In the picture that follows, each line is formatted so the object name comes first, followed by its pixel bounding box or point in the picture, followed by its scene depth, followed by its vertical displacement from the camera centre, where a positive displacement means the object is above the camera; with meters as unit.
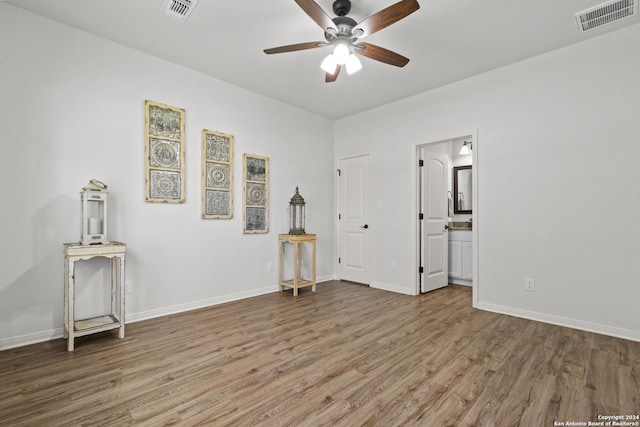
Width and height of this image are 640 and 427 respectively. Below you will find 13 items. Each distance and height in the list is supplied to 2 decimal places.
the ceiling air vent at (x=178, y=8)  2.38 +1.69
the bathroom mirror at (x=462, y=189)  5.16 +0.45
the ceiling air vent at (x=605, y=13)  2.36 +1.66
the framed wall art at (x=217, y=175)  3.57 +0.50
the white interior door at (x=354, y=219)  4.75 -0.06
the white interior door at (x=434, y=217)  4.23 -0.03
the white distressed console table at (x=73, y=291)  2.37 -0.62
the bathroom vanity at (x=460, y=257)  4.73 -0.67
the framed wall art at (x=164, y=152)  3.14 +0.68
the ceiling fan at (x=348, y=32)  2.01 +1.38
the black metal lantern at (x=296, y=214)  4.33 +0.02
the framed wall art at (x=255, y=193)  3.97 +0.30
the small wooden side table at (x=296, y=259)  4.07 -0.61
